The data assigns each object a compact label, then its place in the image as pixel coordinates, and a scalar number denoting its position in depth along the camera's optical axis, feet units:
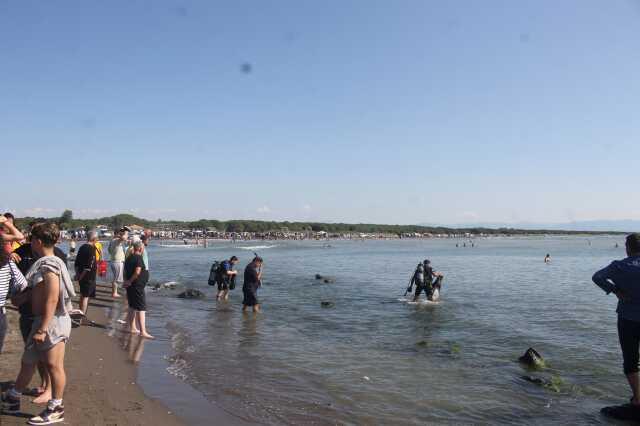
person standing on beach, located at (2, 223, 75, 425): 14.94
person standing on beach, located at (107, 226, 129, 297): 45.55
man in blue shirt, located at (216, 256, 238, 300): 55.16
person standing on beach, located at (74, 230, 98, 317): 31.78
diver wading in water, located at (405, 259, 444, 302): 56.75
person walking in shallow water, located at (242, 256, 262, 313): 45.78
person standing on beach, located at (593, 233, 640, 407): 19.36
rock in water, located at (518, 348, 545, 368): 29.78
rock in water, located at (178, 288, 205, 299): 58.86
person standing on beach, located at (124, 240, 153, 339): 31.73
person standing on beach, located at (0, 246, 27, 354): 16.01
